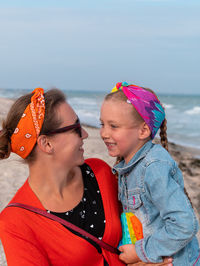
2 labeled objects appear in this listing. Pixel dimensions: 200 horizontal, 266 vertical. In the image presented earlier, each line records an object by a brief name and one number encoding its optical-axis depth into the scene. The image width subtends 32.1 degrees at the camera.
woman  1.98
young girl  2.02
